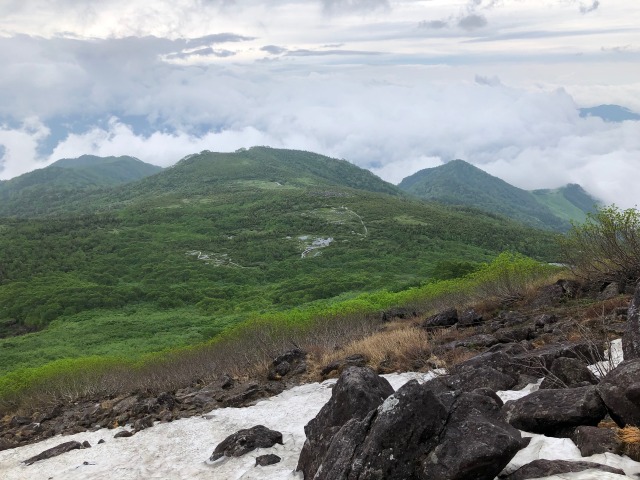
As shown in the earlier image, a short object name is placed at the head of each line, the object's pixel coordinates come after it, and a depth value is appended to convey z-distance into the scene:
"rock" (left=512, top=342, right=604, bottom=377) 14.93
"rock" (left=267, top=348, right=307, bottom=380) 24.08
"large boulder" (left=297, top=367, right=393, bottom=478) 11.83
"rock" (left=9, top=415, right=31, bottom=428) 25.12
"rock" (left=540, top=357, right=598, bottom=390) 12.74
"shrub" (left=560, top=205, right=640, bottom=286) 26.25
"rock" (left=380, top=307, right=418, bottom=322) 39.47
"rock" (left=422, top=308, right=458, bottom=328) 28.98
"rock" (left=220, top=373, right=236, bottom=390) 23.39
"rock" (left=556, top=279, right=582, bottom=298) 29.00
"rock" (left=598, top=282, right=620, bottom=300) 25.30
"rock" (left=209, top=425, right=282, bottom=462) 14.78
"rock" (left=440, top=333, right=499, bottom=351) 21.39
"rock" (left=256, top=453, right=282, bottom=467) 13.66
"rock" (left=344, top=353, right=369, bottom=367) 21.98
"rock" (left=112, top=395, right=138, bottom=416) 22.17
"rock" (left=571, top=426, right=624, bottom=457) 8.63
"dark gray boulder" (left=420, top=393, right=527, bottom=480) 8.59
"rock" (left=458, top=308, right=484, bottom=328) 27.98
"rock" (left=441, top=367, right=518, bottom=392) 14.48
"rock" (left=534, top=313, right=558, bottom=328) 22.34
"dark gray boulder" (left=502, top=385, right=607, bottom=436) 9.95
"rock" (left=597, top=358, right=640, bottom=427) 8.99
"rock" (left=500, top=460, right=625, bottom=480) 8.09
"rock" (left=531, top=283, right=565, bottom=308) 28.83
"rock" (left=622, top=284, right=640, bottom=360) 11.95
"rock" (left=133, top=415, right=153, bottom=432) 19.47
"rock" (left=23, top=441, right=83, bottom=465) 18.41
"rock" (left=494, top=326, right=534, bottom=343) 20.86
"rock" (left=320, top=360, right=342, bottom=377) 22.19
